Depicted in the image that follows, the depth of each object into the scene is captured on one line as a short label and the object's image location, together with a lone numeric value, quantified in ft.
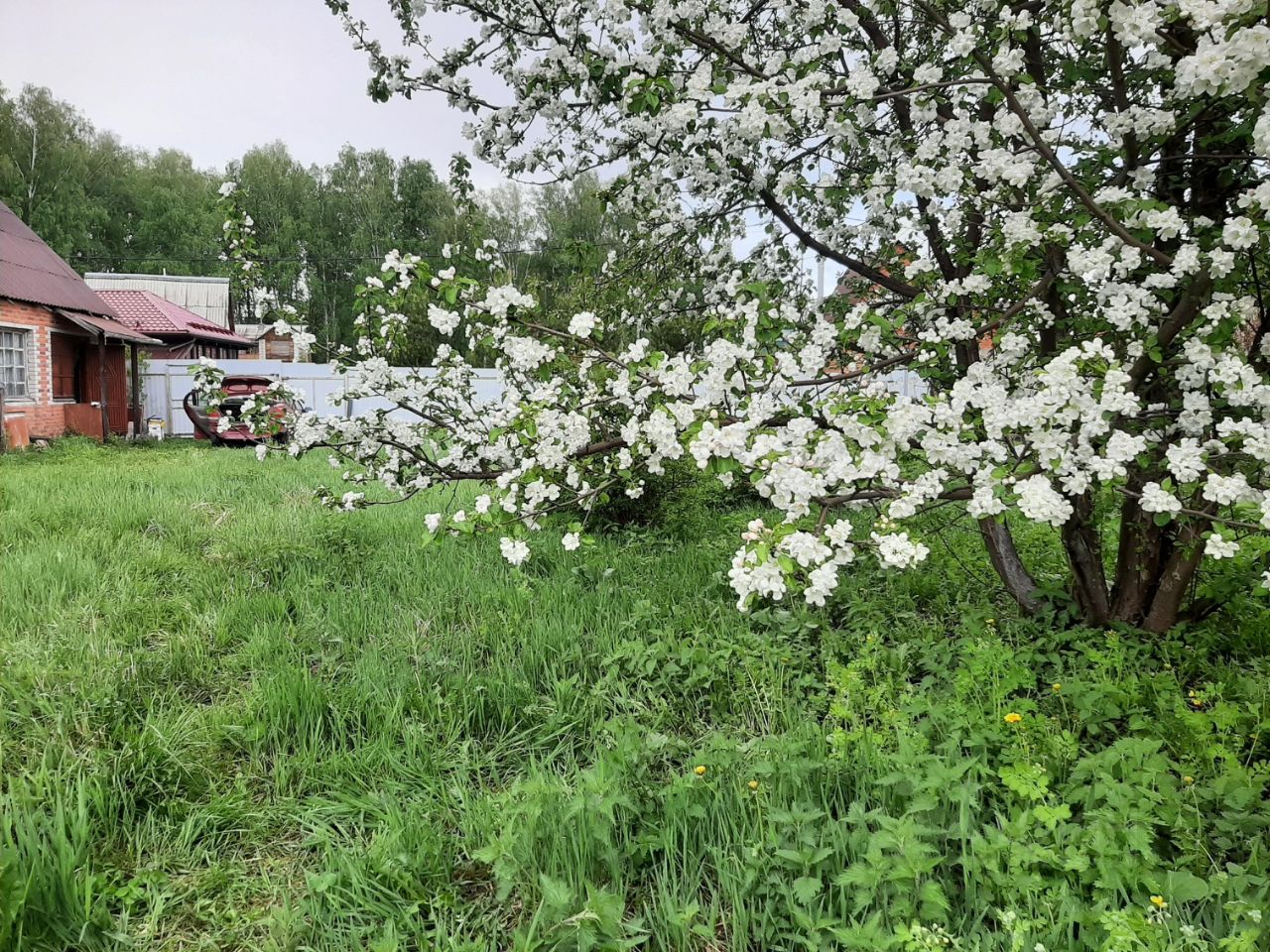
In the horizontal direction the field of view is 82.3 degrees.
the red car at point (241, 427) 39.27
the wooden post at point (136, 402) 47.26
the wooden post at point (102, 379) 42.14
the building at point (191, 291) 78.33
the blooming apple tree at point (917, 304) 6.65
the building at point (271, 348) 91.66
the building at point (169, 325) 60.29
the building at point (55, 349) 37.09
